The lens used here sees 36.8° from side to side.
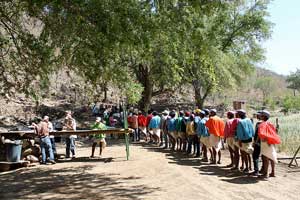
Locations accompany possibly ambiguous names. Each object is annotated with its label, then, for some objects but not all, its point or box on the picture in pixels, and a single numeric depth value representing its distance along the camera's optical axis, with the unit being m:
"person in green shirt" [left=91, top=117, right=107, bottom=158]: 16.52
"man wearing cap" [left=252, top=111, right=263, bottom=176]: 11.76
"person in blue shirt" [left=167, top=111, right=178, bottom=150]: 17.66
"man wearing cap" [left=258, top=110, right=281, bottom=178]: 11.30
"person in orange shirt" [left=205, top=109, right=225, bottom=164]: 13.86
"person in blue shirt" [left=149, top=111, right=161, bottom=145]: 19.69
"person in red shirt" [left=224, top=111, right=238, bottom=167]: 12.74
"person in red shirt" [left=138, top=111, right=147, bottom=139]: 22.11
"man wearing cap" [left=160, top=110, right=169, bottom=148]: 18.73
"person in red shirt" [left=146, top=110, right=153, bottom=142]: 20.99
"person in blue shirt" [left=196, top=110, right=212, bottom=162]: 14.42
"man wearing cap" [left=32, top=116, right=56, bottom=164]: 15.27
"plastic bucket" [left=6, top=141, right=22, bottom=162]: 14.66
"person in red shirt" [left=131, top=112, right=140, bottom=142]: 22.16
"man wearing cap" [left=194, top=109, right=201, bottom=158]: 15.47
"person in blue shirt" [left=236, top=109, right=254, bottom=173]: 12.06
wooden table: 15.17
